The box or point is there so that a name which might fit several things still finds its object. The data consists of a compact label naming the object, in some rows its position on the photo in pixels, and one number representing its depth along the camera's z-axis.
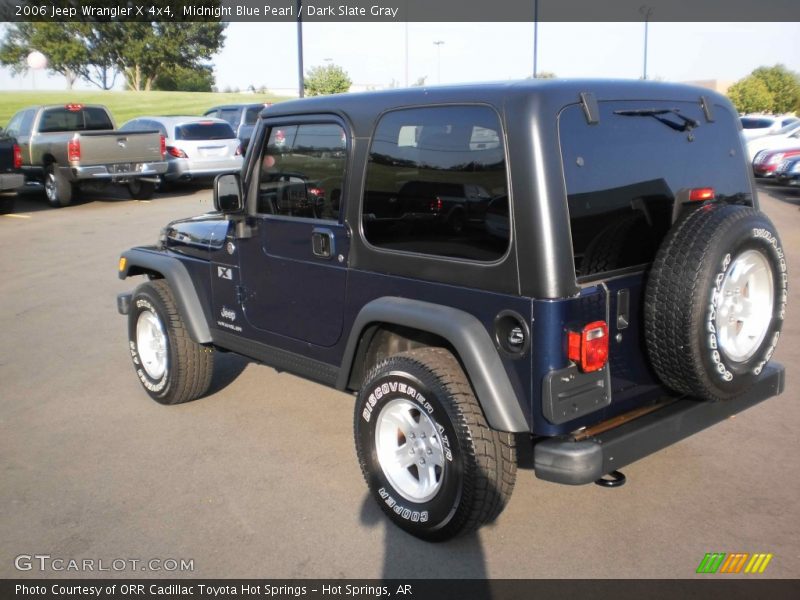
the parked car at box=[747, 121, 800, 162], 20.42
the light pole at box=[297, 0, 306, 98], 21.98
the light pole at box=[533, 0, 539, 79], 17.00
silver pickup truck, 15.71
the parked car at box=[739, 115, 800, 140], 23.72
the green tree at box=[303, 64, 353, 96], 31.20
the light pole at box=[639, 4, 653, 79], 32.28
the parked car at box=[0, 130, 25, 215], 14.62
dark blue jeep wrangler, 3.09
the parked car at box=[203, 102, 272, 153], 21.52
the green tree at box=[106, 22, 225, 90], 54.50
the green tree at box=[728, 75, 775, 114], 44.78
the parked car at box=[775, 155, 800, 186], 15.95
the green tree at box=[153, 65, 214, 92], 62.34
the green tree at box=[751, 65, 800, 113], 50.19
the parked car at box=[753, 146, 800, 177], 18.03
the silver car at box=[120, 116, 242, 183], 17.62
